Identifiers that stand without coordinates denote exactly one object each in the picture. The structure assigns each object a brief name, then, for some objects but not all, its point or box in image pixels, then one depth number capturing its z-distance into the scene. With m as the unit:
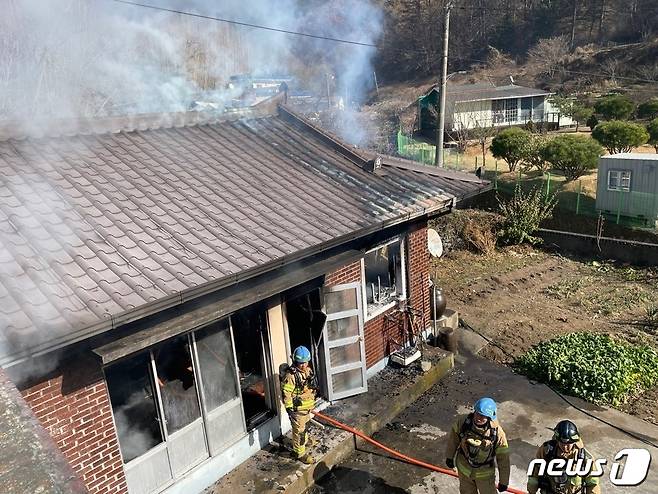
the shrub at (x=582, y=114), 31.31
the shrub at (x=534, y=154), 20.75
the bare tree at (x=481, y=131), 28.13
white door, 7.91
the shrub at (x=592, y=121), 29.65
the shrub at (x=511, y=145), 21.14
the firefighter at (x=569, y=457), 4.88
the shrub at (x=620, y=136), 20.47
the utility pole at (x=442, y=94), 16.23
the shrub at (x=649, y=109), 28.73
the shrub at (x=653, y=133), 22.06
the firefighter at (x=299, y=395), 6.65
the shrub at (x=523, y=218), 16.81
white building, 36.62
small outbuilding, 15.49
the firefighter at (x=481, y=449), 5.33
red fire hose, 6.45
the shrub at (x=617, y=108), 28.48
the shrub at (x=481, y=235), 16.89
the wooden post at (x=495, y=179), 19.50
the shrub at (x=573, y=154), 18.66
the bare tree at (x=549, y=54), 49.78
